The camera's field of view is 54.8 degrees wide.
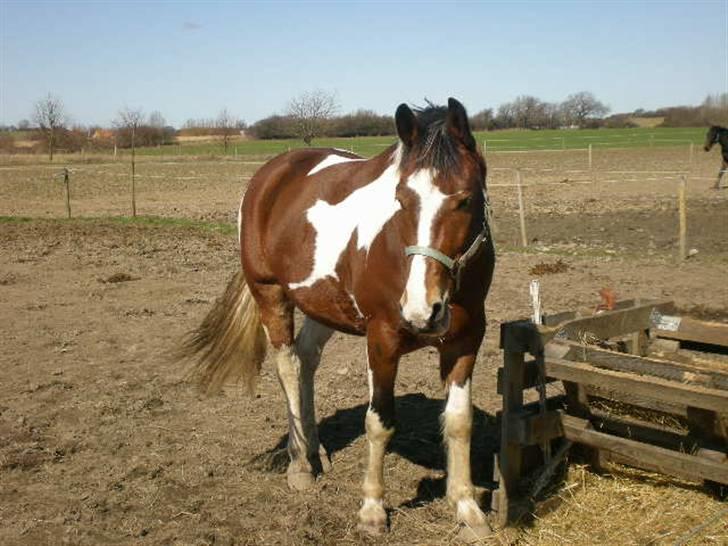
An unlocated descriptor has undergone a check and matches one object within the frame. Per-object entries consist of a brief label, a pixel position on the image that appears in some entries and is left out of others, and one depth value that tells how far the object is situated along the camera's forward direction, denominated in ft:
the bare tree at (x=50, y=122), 176.65
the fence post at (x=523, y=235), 39.78
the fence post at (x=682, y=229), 34.09
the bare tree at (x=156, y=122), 246.70
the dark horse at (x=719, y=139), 68.64
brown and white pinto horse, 9.49
